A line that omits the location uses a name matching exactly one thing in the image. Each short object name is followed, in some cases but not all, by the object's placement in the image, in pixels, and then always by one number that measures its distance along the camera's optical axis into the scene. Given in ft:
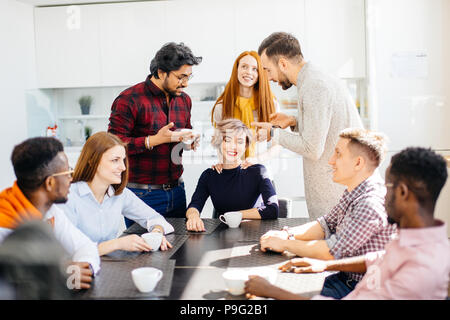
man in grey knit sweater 6.68
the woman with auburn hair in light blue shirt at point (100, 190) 6.03
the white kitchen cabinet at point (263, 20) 14.24
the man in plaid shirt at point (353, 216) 4.78
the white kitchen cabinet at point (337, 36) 13.97
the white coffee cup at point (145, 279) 3.97
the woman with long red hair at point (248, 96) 8.46
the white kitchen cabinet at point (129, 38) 14.76
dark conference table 4.07
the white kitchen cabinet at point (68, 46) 15.07
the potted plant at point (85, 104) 16.40
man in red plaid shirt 7.79
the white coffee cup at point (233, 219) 6.41
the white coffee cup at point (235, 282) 3.93
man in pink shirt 3.35
